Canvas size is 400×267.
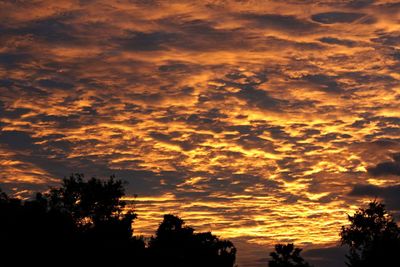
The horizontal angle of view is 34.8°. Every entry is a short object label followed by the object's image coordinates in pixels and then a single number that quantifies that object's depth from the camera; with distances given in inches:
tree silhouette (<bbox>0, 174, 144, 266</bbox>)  2906.0
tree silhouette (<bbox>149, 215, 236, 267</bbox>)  4352.4
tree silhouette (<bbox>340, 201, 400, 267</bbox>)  3779.5
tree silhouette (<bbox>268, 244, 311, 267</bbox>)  4603.3
